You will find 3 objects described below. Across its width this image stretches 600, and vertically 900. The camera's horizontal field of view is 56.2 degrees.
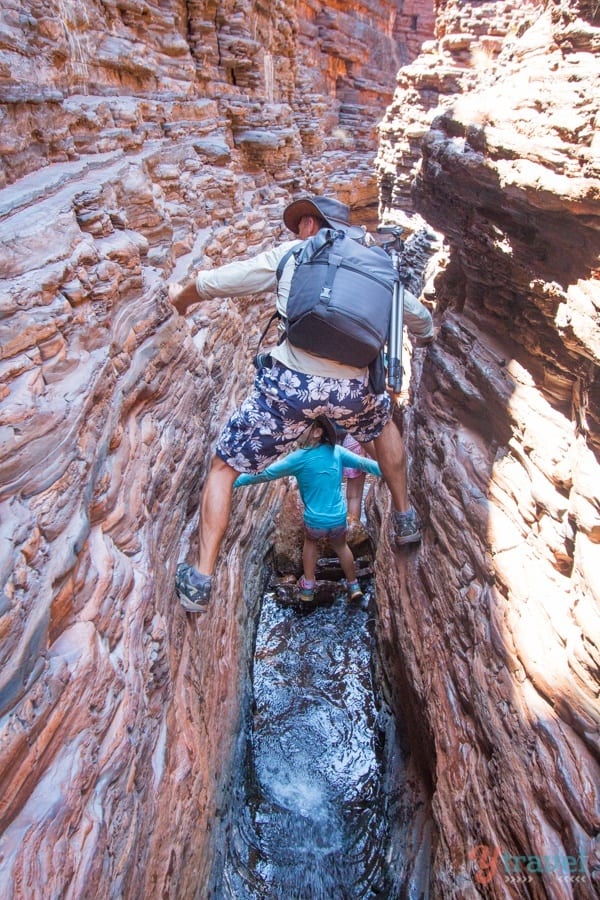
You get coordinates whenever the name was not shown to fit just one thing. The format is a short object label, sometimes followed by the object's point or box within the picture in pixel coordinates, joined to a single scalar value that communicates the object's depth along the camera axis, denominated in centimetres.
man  330
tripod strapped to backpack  342
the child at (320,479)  452
